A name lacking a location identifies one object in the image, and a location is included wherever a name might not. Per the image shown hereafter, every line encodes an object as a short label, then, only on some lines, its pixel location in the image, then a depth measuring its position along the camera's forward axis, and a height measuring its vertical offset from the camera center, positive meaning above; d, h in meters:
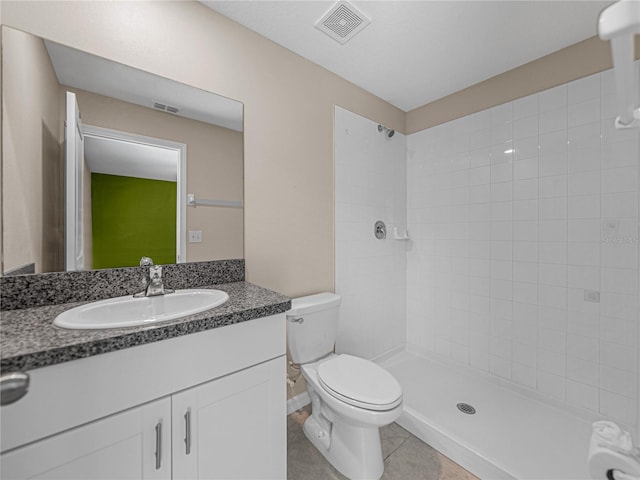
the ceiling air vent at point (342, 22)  1.46 +1.16
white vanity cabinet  0.69 -0.49
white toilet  1.28 -0.71
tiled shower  1.66 -0.06
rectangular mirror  1.05 +0.33
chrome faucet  1.20 -0.18
